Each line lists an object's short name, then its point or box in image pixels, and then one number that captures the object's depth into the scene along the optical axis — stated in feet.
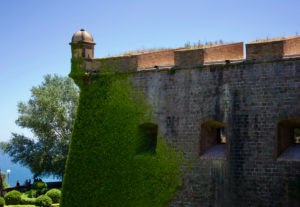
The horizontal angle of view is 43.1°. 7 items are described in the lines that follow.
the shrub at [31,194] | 97.46
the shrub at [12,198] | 88.28
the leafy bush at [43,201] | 85.85
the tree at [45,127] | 115.65
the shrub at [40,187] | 100.48
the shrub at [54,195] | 90.93
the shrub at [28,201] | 90.05
